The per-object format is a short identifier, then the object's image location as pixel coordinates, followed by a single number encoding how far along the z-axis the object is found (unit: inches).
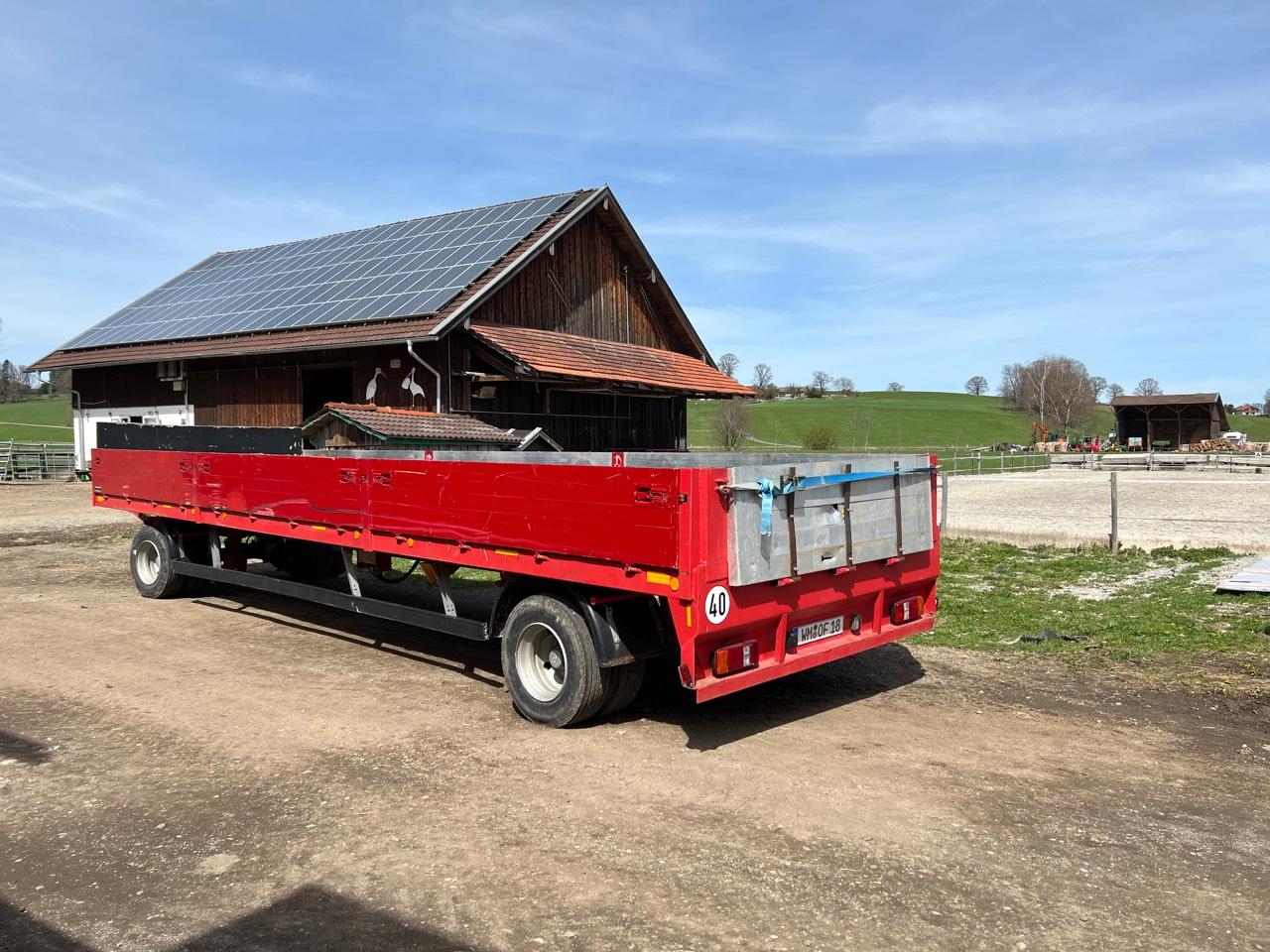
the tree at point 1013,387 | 4517.7
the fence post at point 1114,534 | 533.0
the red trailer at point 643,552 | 207.8
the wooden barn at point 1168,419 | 2610.7
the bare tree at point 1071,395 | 3858.3
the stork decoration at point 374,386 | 835.4
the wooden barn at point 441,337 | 804.0
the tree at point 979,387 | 6097.4
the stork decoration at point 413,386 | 806.5
